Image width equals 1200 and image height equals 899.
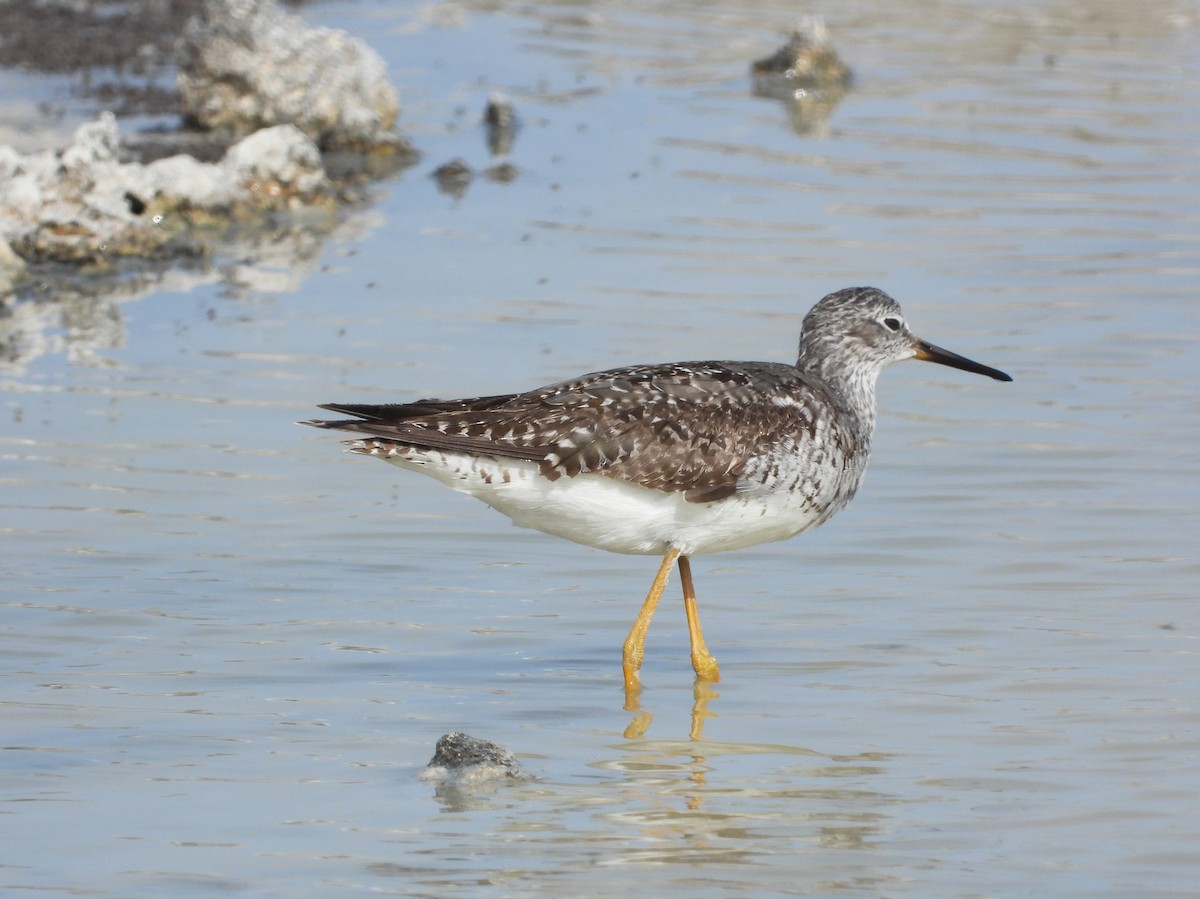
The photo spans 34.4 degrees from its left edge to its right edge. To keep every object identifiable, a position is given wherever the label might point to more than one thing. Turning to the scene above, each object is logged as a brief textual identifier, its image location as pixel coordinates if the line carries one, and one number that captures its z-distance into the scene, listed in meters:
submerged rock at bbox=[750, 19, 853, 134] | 20.77
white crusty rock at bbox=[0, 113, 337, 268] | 14.46
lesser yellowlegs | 8.05
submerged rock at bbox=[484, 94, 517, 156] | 18.78
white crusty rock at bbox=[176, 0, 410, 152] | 18.09
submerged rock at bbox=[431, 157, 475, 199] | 17.17
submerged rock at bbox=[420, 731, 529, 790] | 6.90
